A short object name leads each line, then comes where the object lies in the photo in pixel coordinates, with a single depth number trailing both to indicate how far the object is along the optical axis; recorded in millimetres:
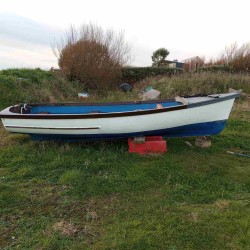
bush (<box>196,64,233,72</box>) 15768
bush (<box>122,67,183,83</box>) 17703
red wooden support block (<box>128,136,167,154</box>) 5340
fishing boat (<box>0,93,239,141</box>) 5102
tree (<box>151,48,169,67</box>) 30641
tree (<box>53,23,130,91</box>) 13945
